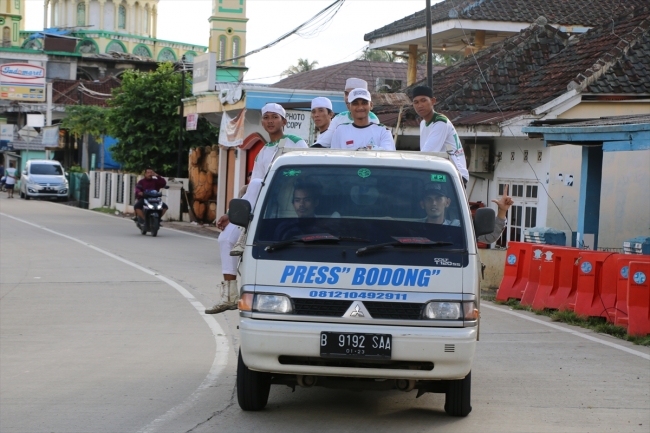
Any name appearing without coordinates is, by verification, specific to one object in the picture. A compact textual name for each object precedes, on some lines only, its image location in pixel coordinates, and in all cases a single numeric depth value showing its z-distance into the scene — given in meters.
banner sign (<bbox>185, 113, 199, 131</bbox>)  35.06
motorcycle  25.89
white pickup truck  6.16
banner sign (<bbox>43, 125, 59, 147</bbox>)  63.87
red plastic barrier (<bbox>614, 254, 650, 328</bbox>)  11.41
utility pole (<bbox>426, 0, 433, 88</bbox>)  19.28
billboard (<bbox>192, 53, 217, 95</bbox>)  34.41
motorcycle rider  26.12
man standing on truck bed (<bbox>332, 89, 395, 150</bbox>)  8.09
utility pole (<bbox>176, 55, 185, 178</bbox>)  36.72
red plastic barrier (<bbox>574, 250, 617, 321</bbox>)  11.88
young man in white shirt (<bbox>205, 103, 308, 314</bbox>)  8.01
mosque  85.00
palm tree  78.36
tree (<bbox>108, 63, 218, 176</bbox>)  38.62
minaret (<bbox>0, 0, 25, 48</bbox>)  84.62
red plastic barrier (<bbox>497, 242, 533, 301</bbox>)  14.07
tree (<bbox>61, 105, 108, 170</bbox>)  54.34
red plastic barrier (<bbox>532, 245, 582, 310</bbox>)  12.73
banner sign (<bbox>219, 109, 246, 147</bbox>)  30.30
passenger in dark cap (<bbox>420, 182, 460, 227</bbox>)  6.58
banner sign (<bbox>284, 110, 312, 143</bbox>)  26.34
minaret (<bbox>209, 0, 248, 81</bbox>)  53.09
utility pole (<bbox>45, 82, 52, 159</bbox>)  68.75
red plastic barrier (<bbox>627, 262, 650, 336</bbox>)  10.76
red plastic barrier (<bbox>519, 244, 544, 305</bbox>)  13.55
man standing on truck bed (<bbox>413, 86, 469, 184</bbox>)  8.40
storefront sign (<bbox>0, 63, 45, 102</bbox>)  68.94
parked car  48.75
